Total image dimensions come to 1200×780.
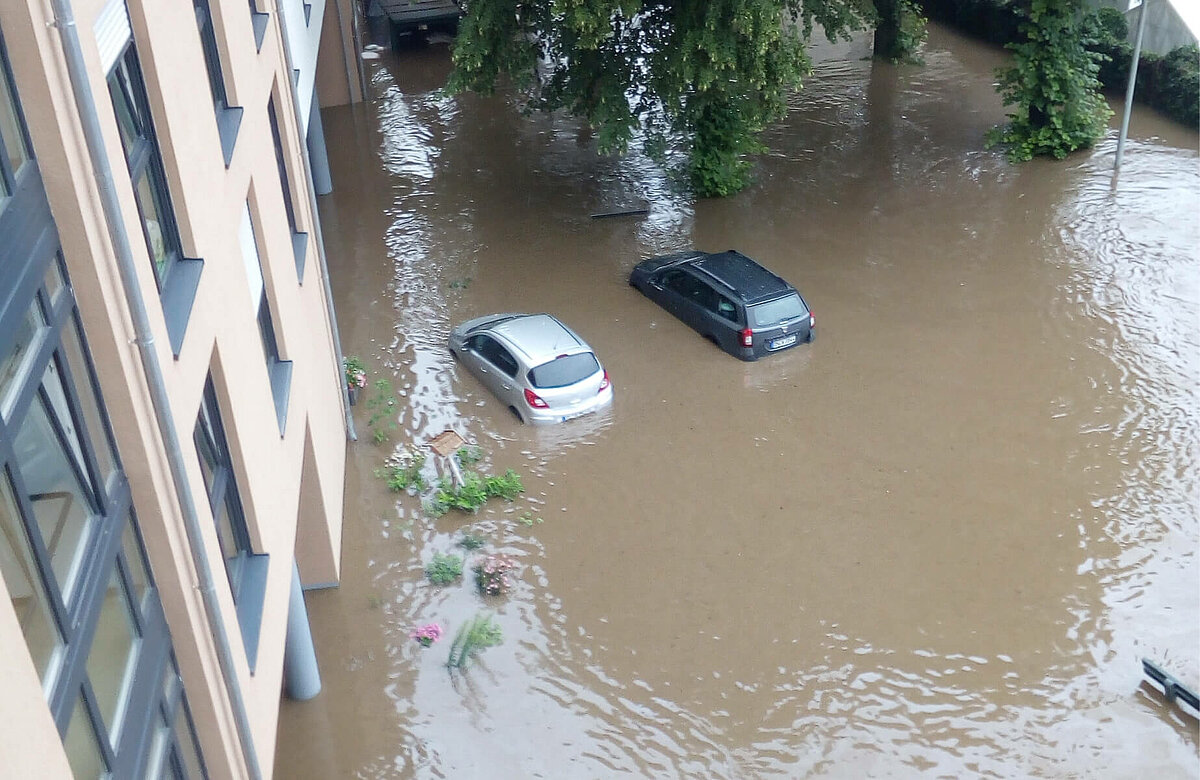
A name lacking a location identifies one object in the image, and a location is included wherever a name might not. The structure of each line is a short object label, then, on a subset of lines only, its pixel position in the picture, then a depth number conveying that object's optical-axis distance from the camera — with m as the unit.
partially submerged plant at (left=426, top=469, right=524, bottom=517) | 13.57
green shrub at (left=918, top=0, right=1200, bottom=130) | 23.20
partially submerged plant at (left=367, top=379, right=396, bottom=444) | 15.03
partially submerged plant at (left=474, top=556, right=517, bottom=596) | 12.33
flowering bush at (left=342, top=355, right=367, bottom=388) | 15.83
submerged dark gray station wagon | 16.02
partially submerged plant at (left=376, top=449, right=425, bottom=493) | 14.02
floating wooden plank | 20.62
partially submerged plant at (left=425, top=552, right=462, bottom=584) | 12.54
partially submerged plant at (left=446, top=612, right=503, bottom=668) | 11.45
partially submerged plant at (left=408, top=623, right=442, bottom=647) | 11.72
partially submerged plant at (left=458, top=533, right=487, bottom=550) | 13.02
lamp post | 20.55
